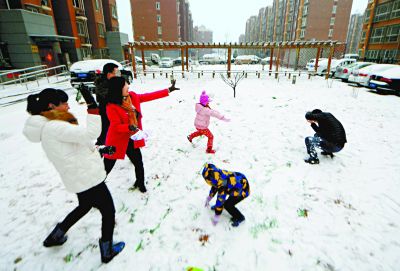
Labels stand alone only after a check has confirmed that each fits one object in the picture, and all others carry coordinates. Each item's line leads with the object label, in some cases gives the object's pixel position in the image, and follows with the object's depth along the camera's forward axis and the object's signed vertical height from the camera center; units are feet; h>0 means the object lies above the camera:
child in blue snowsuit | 8.45 -5.00
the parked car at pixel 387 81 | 34.60 -3.03
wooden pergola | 55.72 +4.89
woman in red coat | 9.29 -2.62
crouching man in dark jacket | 13.41 -4.55
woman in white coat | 5.86 -2.60
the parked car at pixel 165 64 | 105.70 +0.36
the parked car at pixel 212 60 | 132.05 +2.57
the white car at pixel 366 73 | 38.73 -1.93
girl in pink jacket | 14.93 -3.68
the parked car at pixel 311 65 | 73.14 -0.68
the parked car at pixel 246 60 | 128.14 +2.23
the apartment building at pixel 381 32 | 78.64 +11.93
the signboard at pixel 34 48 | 55.98 +4.69
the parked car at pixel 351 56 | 103.90 +3.26
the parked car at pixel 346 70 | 51.21 -1.74
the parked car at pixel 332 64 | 61.15 -0.35
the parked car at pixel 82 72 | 39.17 -1.13
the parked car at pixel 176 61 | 124.67 +2.06
